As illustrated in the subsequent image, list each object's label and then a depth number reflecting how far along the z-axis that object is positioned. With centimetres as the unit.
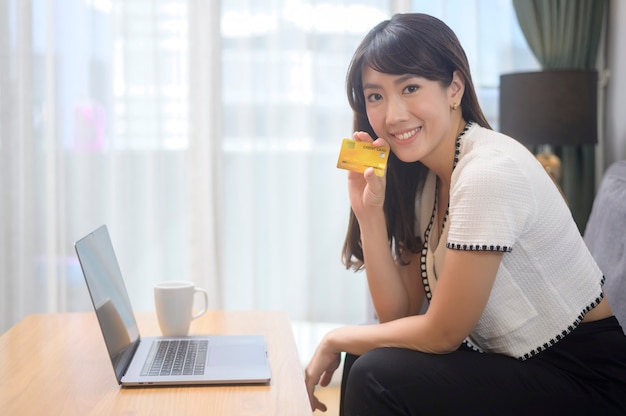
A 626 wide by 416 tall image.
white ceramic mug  147
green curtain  292
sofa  165
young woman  132
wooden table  107
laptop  118
